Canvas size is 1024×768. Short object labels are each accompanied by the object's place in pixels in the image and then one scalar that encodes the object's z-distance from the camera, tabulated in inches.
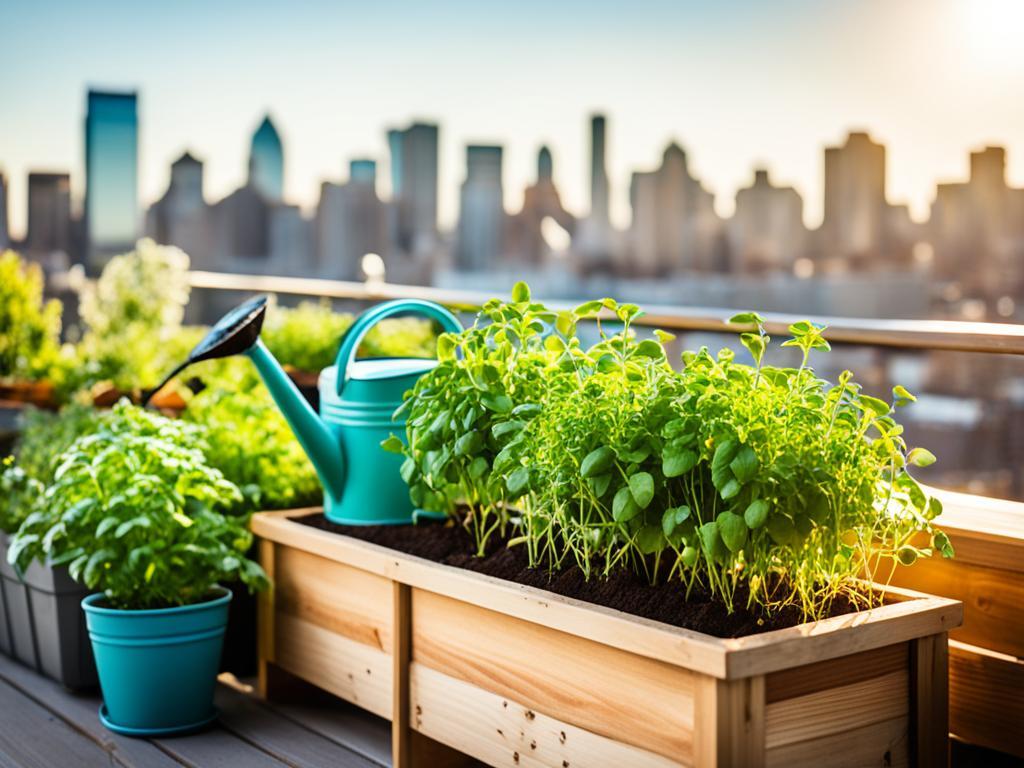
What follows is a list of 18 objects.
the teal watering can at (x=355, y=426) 91.7
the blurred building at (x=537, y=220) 1060.5
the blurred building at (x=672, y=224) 1153.4
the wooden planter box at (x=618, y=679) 59.0
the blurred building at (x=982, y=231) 1093.1
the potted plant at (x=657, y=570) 60.9
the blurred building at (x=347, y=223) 916.0
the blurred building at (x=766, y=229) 1151.6
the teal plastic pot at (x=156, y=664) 85.5
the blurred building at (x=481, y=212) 1085.8
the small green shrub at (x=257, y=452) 99.9
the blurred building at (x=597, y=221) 1037.8
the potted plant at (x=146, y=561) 85.6
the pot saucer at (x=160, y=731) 86.8
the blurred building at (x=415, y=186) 970.7
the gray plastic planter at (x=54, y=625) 96.2
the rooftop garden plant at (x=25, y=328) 159.6
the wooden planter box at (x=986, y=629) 72.3
